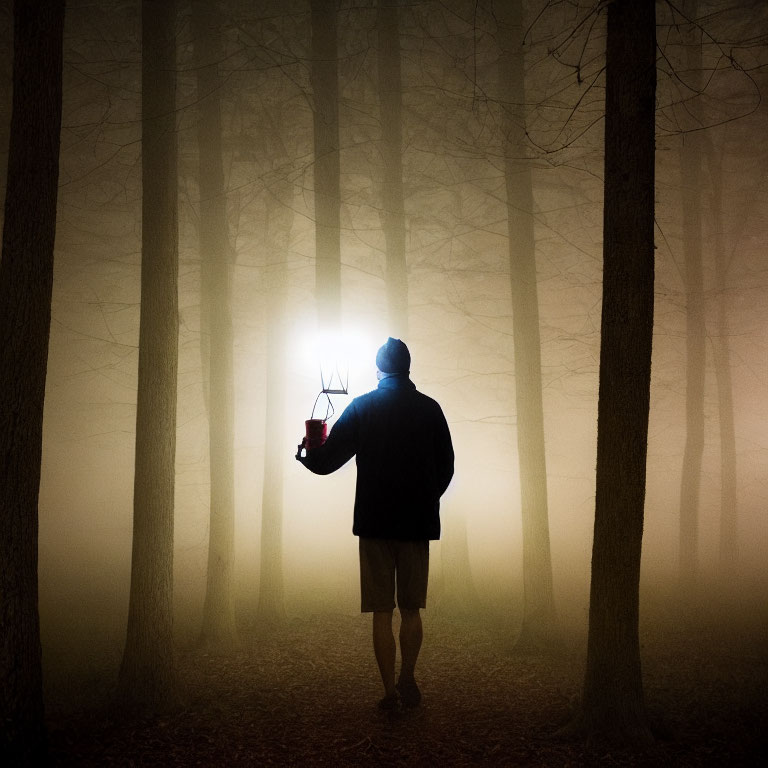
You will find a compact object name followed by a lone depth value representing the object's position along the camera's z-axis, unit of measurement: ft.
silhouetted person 15.24
